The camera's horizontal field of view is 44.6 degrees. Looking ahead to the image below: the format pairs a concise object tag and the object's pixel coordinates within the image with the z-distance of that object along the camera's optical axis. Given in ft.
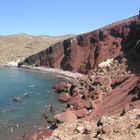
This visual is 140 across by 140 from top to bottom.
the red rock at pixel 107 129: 58.26
